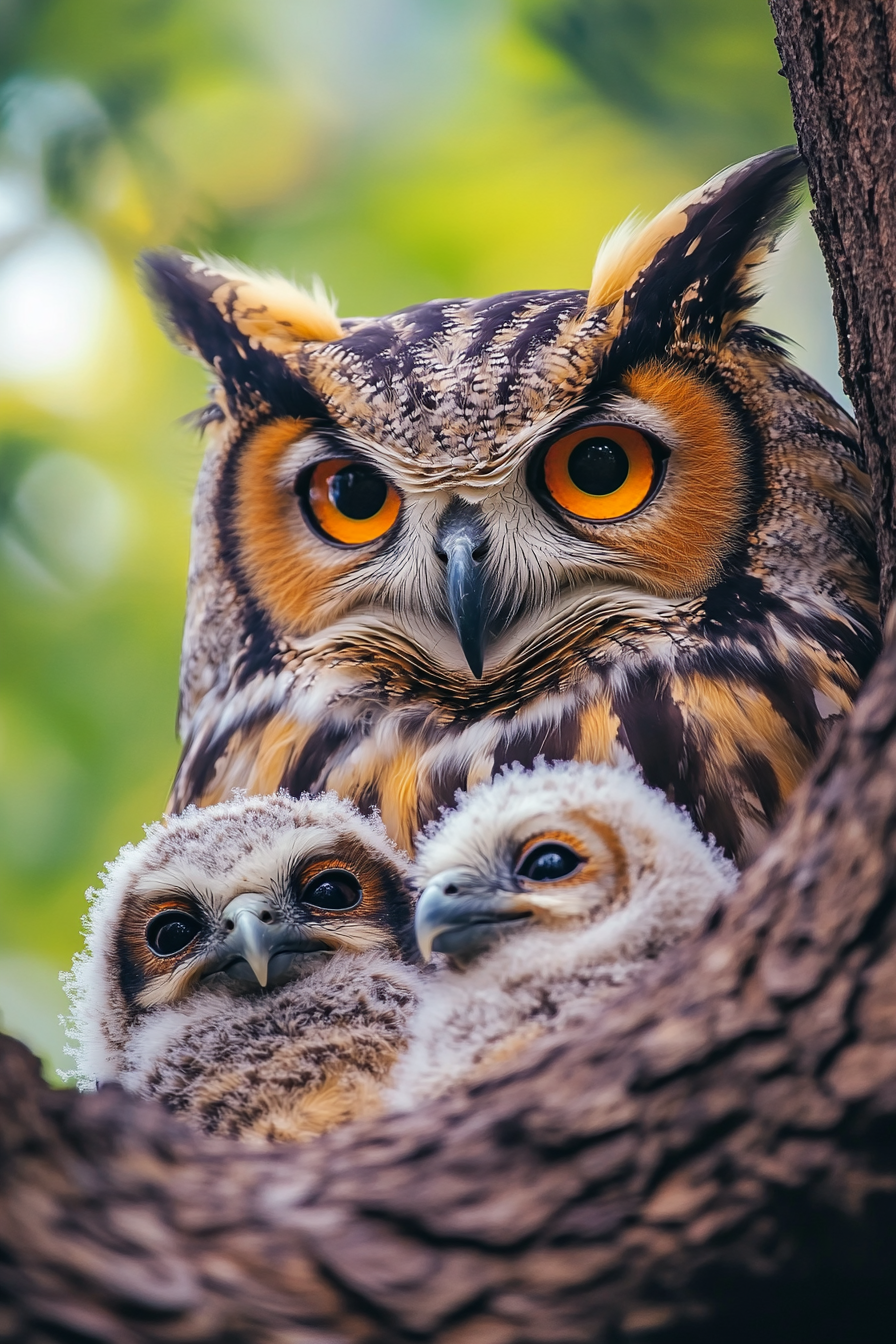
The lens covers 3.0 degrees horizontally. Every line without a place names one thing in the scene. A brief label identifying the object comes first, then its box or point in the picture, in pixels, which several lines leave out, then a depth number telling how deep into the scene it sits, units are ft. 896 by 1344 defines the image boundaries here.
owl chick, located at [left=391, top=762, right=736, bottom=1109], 11.22
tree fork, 9.37
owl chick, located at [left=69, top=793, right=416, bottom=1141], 11.31
